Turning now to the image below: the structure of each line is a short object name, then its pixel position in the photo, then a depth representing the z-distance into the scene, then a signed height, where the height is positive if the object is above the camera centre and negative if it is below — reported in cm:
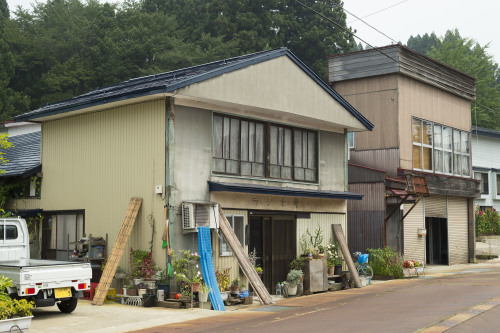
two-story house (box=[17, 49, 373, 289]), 1667 +186
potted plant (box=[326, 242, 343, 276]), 2081 -141
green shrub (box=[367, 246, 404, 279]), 2362 -169
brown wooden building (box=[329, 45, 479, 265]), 2528 +304
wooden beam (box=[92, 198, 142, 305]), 1573 -81
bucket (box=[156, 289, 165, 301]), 1590 -190
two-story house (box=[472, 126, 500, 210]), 4303 +382
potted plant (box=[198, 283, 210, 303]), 1580 -188
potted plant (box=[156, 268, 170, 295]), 1605 -160
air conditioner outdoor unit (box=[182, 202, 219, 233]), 1641 +9
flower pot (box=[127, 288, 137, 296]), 1601 -184
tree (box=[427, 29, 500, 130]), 5788 +1436
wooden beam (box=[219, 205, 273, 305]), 1669 -115
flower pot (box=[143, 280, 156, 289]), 1585 -163
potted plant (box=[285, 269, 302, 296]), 1877 -185
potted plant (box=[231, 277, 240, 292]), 1721 -181
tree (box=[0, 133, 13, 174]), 1599 +204
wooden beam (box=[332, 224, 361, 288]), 2105 -108
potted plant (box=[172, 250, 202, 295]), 1580 -132
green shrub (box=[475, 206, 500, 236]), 3850 -25
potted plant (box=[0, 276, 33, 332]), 1157 -178
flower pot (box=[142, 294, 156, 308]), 1572 -202
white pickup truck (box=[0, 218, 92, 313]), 1338 -120
